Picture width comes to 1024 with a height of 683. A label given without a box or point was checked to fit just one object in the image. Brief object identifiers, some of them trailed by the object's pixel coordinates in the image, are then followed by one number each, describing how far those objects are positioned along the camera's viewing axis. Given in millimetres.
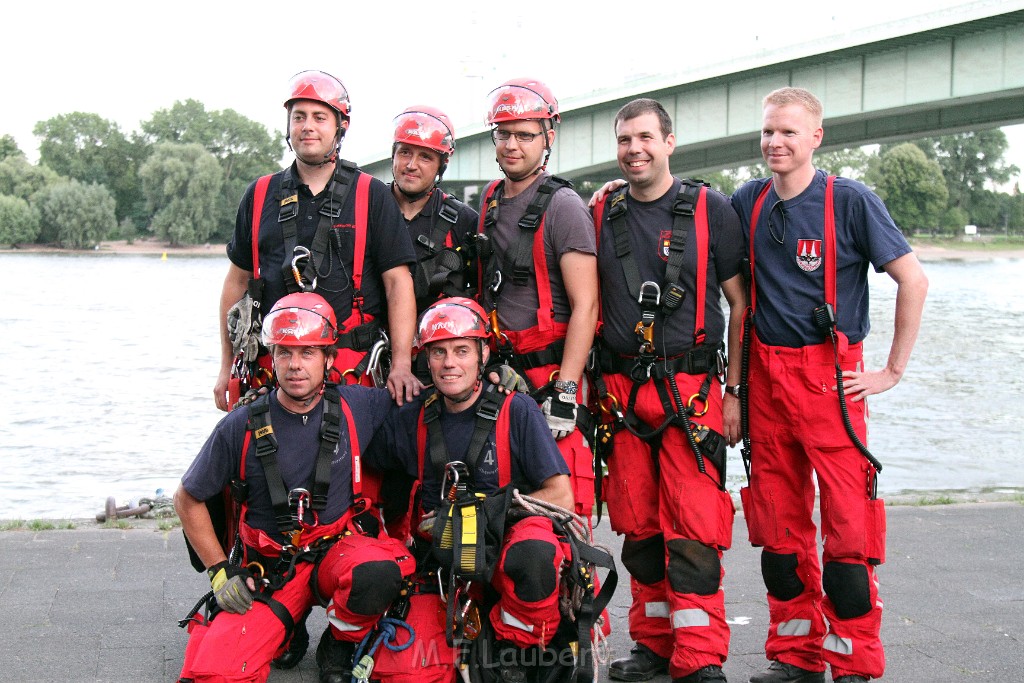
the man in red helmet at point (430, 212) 5180
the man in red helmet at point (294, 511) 4312
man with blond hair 4492
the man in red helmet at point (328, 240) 4871
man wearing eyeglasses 4688
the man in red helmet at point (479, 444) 4234
